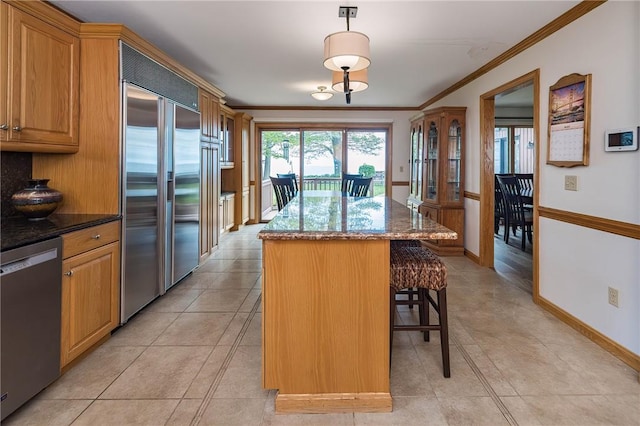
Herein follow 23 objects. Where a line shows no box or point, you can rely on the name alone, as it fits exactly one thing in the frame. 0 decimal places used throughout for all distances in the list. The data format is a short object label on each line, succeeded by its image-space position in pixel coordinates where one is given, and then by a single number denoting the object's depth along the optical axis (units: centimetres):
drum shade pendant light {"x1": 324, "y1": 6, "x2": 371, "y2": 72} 248
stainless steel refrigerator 264
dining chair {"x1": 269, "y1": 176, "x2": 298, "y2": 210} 477
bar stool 201
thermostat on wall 219
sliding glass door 748
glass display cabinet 501
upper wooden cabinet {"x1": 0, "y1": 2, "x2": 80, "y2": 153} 197
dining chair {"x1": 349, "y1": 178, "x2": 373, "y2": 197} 527
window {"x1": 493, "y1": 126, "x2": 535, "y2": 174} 721
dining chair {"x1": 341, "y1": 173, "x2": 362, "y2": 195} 554
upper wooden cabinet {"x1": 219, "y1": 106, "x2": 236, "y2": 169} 599
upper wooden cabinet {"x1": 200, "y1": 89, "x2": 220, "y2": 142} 424
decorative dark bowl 216
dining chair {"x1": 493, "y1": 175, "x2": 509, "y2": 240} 575
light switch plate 272
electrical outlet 234
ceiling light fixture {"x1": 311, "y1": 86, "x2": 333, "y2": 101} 520
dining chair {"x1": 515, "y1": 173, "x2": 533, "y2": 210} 638
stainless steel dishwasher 158
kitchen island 172
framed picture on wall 258
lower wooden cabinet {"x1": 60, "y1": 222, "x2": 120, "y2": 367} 201
